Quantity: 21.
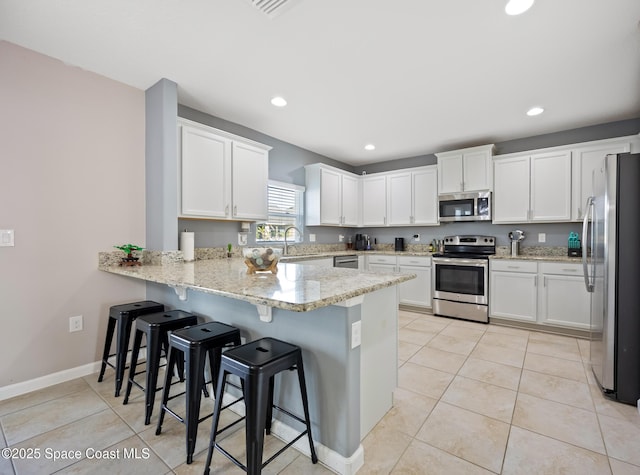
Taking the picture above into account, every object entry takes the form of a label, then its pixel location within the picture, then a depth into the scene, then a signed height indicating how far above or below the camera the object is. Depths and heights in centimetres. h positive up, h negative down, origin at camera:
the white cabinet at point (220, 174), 293 +68
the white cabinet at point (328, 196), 466 +67
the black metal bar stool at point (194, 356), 153 -67
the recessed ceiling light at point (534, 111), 324 +142
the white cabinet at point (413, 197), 473 +67
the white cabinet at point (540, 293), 343 -69
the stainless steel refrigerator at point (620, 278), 208 -30
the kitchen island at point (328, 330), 143 -54
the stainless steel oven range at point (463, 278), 402 -58
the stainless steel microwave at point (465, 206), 422 +46
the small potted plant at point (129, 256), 258 -18
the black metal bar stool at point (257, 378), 125 -64
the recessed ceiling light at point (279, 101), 304 +143
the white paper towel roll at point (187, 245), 302 -9
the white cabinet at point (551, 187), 372 +66
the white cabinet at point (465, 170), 416 +99
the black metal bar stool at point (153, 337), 183 -66
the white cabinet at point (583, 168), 351 +85
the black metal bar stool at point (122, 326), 218 -69
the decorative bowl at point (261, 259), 205 -16
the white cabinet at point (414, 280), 448 -64
